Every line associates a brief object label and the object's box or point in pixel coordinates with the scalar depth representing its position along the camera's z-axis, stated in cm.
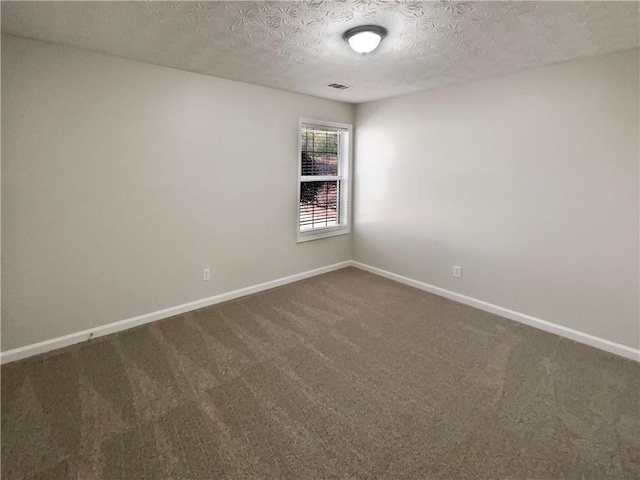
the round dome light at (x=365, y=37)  205
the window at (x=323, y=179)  421
